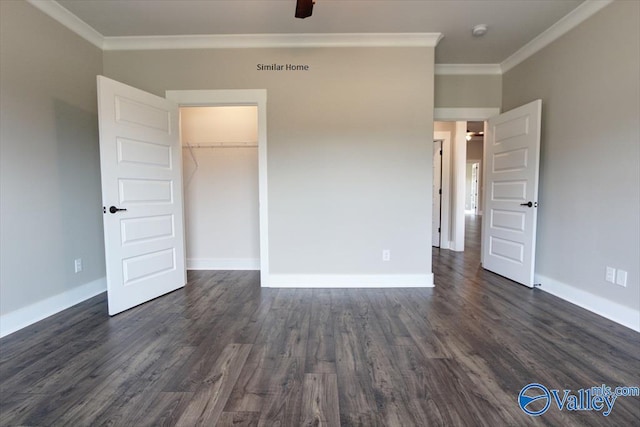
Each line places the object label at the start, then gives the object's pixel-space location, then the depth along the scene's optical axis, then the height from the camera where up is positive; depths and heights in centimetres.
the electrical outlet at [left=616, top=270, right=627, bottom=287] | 228 -67
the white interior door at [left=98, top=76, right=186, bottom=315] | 246 +2
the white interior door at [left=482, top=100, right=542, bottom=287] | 308 +5
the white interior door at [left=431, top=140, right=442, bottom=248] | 548 +5
